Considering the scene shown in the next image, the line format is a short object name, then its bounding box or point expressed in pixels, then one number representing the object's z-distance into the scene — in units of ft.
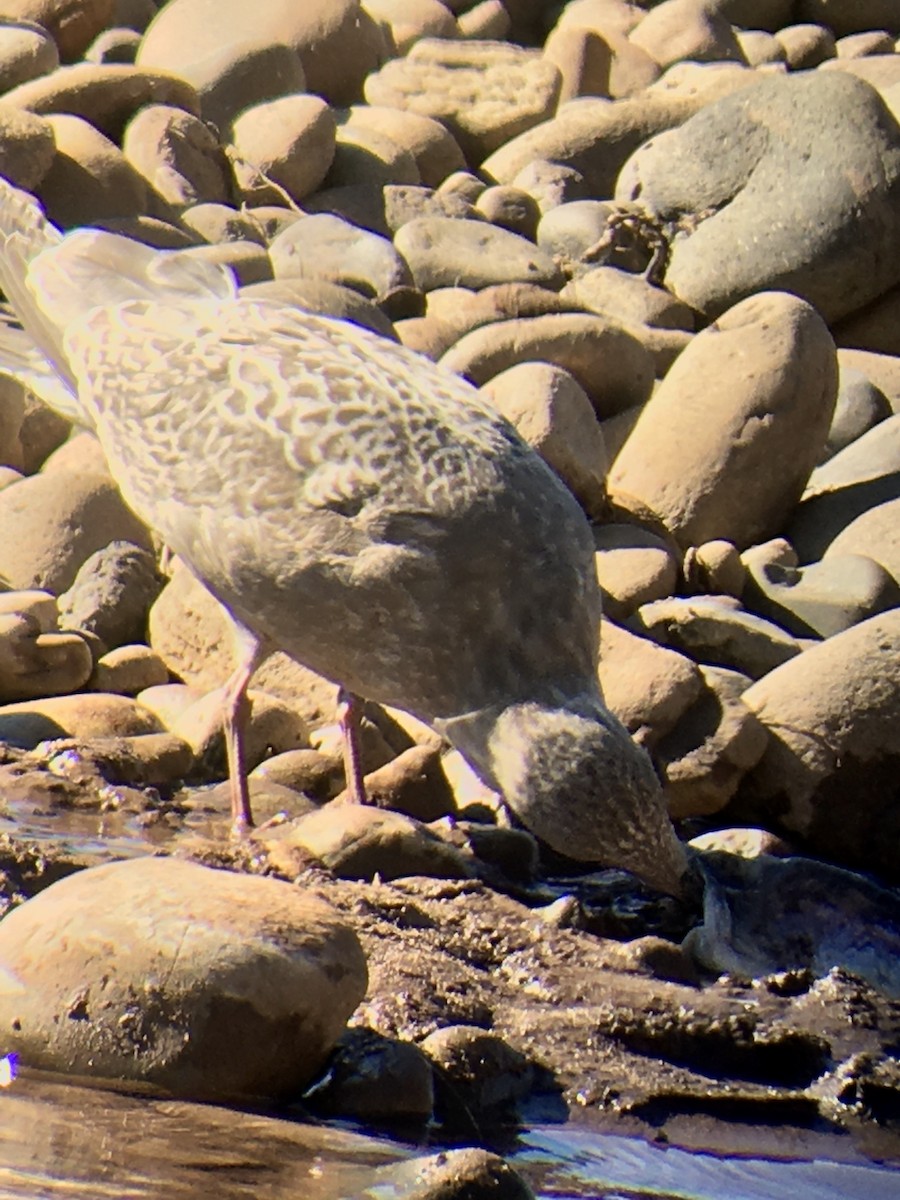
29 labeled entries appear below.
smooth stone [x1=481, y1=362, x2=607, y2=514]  49.90
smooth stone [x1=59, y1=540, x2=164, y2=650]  47.85
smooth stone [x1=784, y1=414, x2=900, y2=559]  53.78
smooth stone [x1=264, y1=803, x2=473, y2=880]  35.55
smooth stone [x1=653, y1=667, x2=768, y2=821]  39.75
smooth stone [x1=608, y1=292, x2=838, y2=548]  52.90
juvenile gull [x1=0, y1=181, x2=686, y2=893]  33.35
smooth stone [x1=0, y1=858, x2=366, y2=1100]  25.93
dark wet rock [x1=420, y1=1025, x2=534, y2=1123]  27.30
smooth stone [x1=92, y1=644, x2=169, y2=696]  46.24
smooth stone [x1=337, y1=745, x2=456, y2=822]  40.37
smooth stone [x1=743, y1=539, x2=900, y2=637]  48.39
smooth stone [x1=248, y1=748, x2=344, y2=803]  41.78
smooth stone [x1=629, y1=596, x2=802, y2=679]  45.34
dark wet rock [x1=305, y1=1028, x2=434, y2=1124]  26.32
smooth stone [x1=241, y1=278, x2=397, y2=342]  55.31
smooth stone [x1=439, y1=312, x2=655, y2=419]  55.57
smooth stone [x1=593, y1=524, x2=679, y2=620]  47.75
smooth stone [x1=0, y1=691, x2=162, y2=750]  42.45
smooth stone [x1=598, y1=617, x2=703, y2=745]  40.22
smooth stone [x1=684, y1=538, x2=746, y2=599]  49.57
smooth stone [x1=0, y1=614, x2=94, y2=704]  44.21
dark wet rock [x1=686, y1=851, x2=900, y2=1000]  34.35
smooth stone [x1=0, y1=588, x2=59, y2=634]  45.34
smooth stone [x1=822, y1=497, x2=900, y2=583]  50.93
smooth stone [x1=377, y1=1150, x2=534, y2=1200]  21.77
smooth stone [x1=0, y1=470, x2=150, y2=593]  49.93
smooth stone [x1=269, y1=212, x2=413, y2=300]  63.21
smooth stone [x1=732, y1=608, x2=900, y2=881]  39.09
